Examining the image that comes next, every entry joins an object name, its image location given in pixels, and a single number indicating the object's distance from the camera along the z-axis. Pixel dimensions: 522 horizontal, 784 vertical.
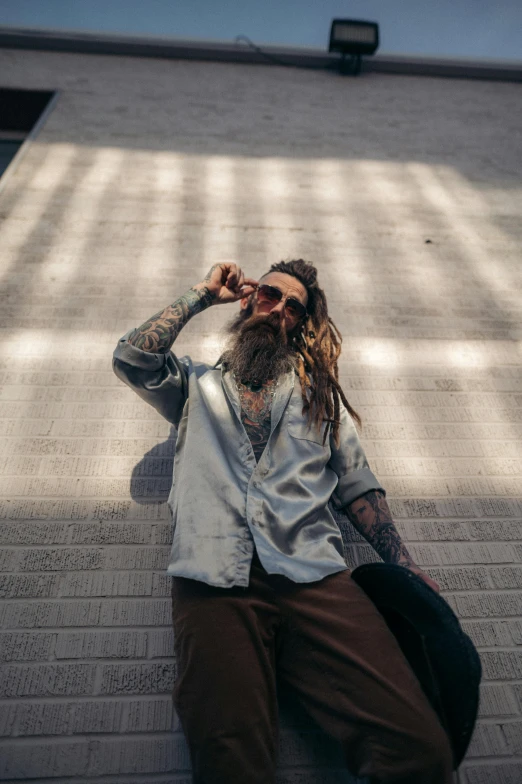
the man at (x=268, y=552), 1.03
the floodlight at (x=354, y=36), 4.65
